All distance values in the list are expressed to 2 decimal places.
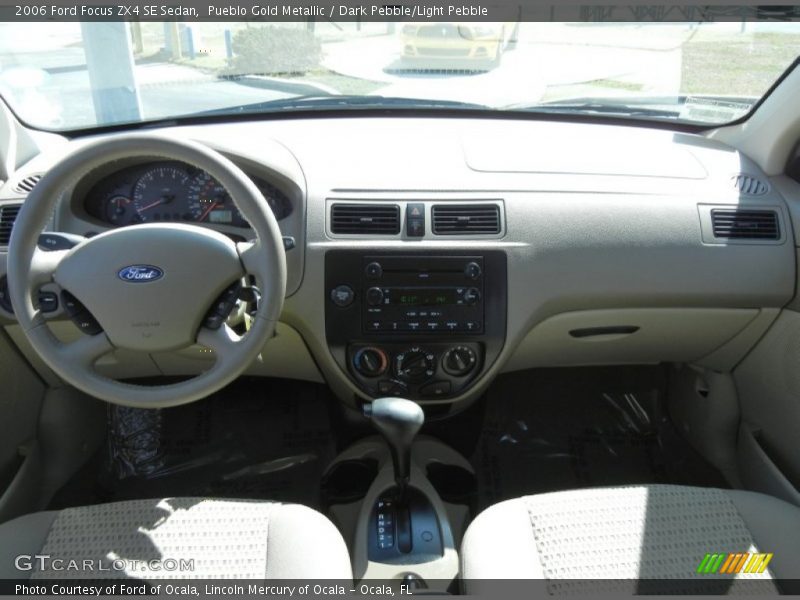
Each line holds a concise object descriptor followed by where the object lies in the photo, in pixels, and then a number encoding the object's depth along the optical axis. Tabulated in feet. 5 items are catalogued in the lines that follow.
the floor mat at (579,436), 8.29
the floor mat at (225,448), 8.16
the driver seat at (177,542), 4.86
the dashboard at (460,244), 6.29
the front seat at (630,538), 4.75
